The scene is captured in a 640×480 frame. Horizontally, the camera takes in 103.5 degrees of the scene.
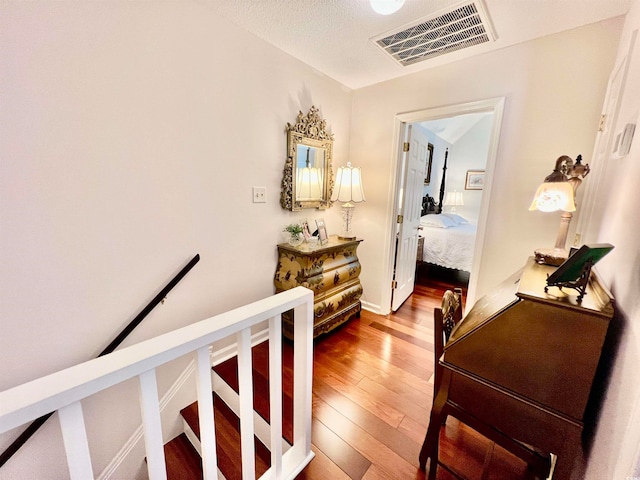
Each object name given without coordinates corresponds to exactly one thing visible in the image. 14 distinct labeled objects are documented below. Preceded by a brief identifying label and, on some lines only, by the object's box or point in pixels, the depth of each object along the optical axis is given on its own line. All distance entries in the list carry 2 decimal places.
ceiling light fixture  1.10
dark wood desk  0.79
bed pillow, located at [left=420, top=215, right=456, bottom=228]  3.98
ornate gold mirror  2.12
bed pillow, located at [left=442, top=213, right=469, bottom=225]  4.47
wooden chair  0.95
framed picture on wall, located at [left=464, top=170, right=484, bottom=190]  5.32
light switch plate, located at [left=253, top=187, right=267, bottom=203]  1.95
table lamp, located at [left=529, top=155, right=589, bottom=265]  1.28
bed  3.50
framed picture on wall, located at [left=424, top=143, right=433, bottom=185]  4.72
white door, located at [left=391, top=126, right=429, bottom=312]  2.62
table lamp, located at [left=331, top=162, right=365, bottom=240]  2.40
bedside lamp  5.55
